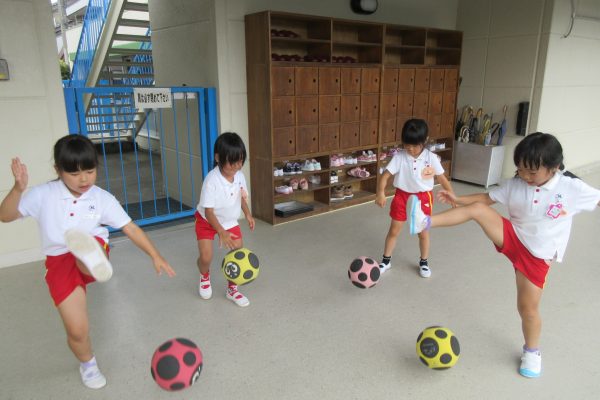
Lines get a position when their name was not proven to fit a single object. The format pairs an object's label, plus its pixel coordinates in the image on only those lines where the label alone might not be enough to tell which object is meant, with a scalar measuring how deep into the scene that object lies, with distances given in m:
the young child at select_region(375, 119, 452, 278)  3.10
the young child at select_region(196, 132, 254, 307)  2.54
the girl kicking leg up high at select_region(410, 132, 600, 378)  2.02
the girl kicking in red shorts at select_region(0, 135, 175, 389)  1.77
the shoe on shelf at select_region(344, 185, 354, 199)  5.34
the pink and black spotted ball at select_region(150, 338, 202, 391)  1.85
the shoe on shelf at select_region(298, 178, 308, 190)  4.95
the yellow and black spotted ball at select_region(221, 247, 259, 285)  2.64
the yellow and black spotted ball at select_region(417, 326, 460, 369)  2.13
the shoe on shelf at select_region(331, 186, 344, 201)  5.24
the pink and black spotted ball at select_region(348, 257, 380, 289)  2.93
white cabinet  6.11
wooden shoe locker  4.39
